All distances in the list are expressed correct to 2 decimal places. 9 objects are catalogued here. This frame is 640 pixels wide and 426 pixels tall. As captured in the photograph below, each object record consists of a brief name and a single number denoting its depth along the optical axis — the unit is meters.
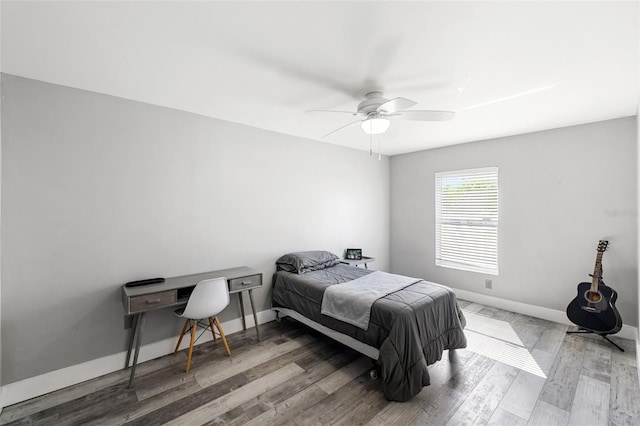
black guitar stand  2.81
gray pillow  3.39
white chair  2.42
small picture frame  4.33
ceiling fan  2.21
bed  2.07
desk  2.25
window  4.02
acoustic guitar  2.80
